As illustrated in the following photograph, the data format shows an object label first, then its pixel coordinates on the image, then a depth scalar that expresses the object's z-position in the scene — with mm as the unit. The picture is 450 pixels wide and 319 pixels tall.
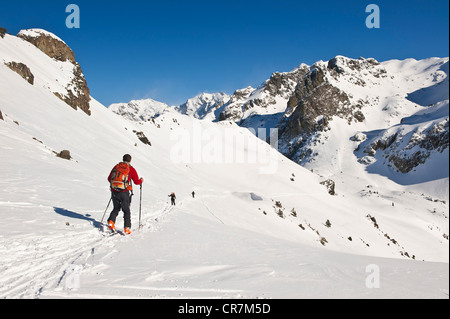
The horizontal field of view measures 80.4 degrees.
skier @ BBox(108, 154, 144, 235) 8518
